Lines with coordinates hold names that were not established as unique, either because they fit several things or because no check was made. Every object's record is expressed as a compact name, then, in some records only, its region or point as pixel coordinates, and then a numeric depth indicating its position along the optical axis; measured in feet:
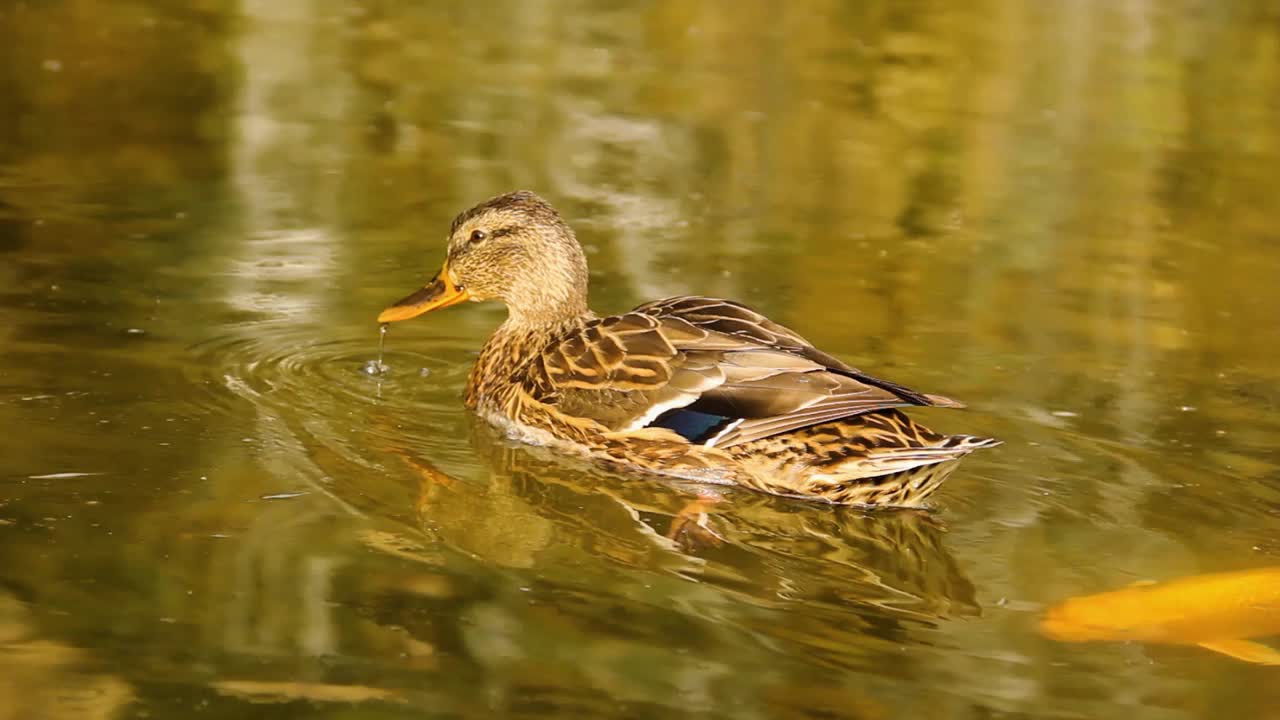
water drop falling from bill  58.95
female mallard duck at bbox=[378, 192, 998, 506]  49.34
